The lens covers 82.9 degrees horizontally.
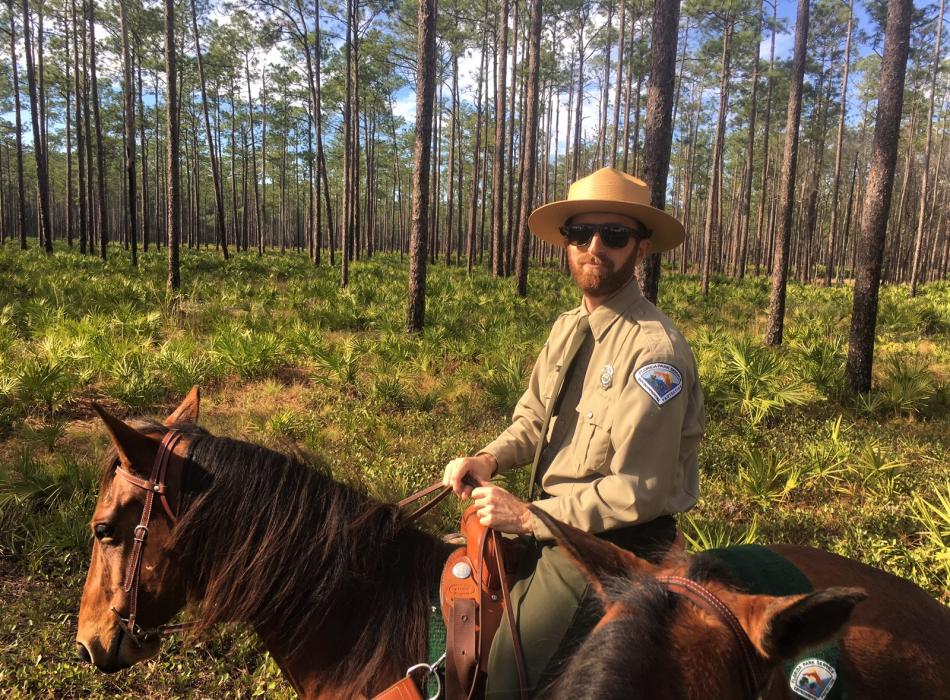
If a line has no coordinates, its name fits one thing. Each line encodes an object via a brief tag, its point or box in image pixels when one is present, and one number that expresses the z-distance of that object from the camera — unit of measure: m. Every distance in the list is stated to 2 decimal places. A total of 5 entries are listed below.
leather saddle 1.66
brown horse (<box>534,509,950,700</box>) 1.00
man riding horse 1.71
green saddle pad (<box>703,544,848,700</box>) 1.62
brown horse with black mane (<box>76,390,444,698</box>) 1.73
